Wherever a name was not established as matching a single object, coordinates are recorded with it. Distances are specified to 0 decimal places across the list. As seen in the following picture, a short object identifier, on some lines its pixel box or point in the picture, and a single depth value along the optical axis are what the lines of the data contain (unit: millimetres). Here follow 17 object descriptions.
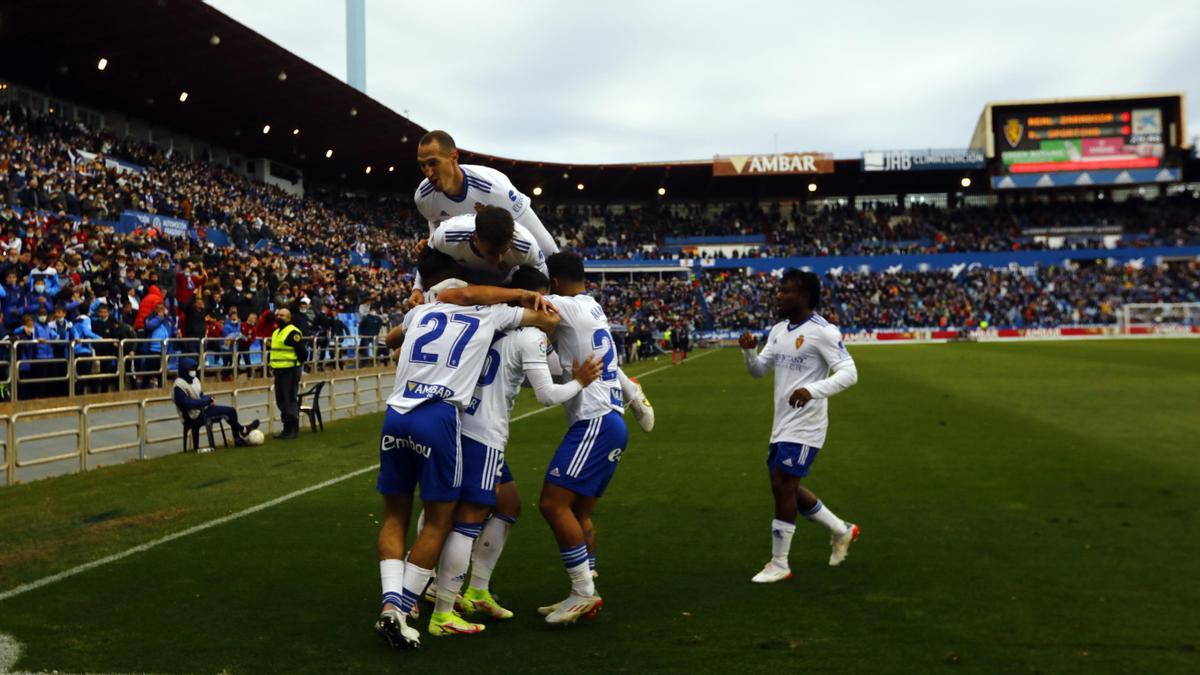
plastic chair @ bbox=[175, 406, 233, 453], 12961
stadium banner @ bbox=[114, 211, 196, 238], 27250
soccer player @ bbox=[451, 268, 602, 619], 4973
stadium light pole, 56219
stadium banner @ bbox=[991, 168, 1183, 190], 69812
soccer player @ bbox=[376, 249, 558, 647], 4738
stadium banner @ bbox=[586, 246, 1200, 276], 67438
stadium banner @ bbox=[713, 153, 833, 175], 71188
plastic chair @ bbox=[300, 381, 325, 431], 15745
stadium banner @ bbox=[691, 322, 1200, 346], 59531
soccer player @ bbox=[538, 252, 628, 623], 5199
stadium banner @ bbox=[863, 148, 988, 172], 70188
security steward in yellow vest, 14609
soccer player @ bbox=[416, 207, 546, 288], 4895
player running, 6164
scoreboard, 70125
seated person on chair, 12891
